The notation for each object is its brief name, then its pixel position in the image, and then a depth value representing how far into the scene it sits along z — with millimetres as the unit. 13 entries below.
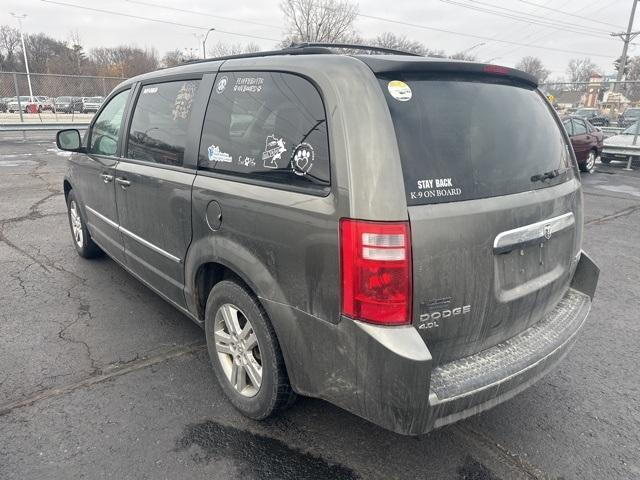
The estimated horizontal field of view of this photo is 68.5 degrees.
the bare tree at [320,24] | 46031
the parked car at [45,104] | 19281
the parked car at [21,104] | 17848
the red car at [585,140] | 12450
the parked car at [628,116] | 22531
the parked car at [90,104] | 20109
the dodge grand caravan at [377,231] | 1900
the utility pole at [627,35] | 28406
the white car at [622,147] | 14008
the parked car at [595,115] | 27762
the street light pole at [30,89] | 17553
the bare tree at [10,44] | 71938
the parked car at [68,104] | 19703
